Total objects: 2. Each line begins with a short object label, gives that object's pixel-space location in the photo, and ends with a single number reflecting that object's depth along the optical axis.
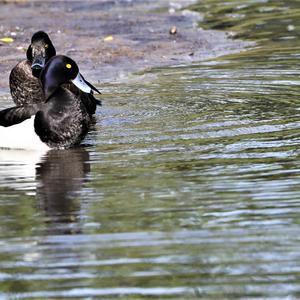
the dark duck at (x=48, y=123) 18.67
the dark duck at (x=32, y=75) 23.02
